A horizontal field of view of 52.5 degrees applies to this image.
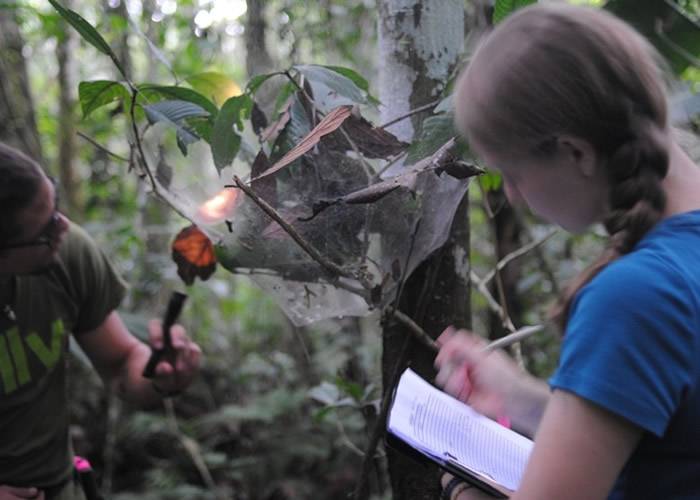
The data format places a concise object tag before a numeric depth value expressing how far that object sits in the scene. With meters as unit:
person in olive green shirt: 1.80
